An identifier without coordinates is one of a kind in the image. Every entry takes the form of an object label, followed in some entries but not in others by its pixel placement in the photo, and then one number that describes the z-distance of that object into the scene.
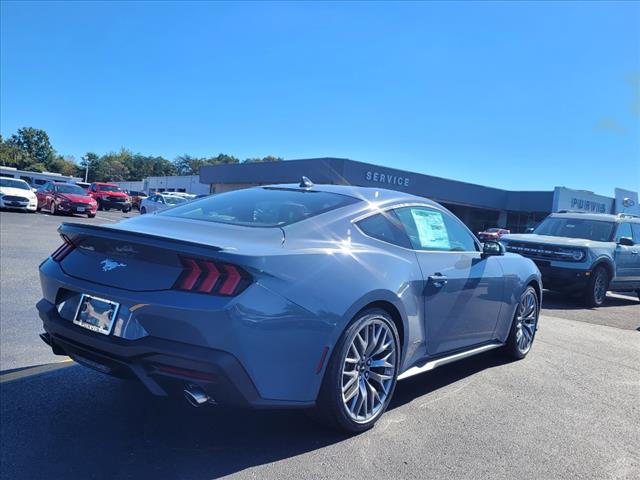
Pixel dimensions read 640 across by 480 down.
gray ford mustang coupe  2.67
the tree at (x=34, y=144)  117.12
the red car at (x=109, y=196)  32.72
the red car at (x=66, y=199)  23.28
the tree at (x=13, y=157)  100.38
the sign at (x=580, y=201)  40.44
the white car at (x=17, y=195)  22.66
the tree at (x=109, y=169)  125.19
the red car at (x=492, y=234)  30.84
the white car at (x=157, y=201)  30.36
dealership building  34.81
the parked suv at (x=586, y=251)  9.84
